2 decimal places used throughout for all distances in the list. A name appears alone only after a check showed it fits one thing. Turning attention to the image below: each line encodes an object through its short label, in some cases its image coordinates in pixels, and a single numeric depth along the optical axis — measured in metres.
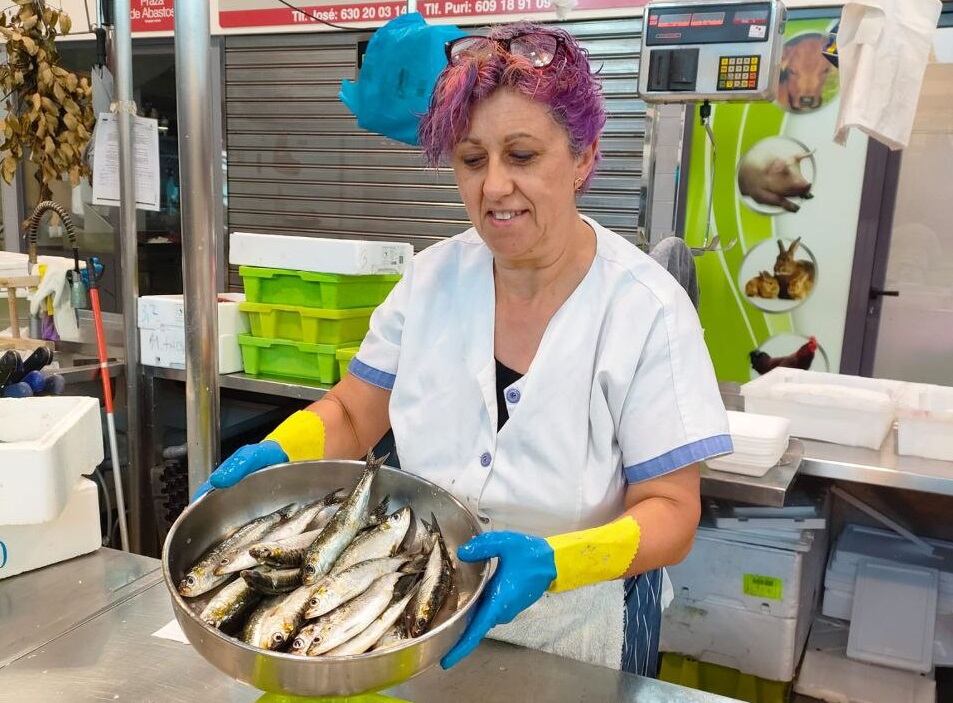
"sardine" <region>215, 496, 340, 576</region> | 1.12
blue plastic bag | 2.22
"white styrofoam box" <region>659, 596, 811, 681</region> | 2.41
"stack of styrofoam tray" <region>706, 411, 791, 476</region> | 2.11
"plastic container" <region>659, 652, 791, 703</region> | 2.51
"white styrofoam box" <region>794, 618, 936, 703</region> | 2.51
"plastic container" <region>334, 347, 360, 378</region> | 3.01
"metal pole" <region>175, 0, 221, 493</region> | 1.63
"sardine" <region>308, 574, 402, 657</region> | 0.97
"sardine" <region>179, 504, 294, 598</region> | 1.08
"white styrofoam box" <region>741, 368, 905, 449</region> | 2.33
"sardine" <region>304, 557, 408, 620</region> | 1.04
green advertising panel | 4.05
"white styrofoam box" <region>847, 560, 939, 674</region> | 2.55
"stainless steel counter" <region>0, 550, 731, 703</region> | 1.21
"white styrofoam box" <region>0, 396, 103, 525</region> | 1.43
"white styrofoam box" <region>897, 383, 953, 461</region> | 2.22
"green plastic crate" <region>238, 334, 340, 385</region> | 3.06
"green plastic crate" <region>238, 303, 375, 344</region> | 3.05
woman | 1.31
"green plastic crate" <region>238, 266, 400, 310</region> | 3.01
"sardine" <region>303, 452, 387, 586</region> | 1.14
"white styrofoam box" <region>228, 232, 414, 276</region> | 2.94
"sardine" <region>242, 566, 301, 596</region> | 1.06
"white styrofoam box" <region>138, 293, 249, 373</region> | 3.04
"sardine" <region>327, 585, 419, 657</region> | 0.97
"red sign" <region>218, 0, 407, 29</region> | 4.66
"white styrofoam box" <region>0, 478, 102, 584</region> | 1.52
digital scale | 2.71
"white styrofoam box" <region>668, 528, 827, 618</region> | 2.38
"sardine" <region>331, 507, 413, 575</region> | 1.16
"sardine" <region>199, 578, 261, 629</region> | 1.00
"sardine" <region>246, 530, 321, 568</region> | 1.13
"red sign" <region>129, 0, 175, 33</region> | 5.15
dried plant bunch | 2.64
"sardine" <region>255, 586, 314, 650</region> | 0.96
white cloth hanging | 2.53
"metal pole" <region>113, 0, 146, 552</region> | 2.56
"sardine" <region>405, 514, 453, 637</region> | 1.04
